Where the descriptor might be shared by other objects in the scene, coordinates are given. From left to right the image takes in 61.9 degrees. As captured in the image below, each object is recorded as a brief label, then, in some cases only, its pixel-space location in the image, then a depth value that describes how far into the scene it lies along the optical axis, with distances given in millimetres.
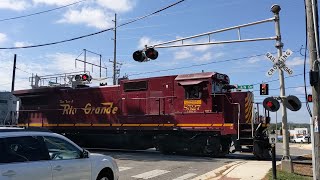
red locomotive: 12880
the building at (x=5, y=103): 27877
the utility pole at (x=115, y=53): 29736
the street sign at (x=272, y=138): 8634
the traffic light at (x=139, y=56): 13632
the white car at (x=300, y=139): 53881
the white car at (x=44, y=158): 4523
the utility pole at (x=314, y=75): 7689
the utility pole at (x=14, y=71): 31087
